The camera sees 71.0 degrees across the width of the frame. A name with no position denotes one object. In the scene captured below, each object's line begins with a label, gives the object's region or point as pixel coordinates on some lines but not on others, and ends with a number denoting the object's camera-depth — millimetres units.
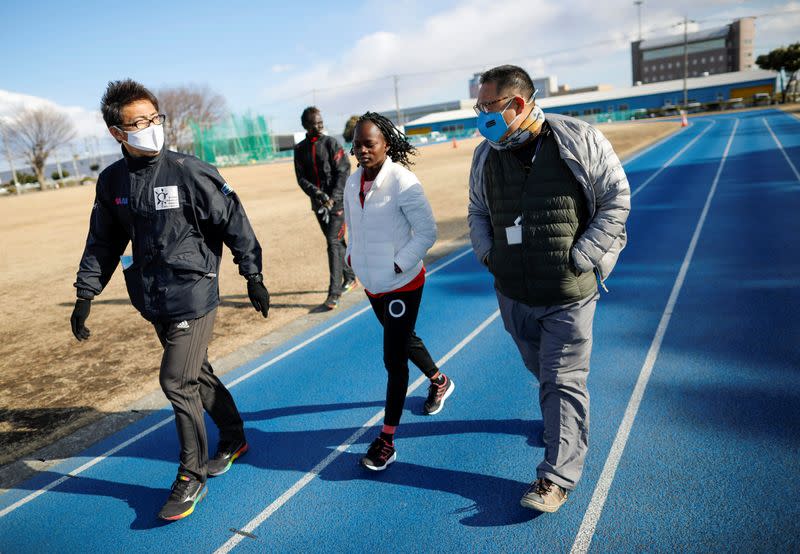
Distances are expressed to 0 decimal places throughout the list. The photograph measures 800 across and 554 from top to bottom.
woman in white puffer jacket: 3436
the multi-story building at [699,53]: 100375
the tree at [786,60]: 61125
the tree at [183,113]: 74250
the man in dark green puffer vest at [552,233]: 2826
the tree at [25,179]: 64250
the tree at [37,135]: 63906
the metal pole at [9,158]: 59250
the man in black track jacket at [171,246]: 3174
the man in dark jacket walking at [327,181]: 7105
